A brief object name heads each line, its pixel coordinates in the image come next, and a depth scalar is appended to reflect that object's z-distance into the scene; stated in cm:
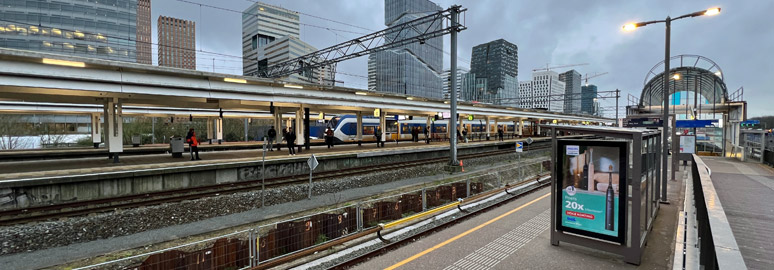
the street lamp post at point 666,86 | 1033
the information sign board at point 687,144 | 1717
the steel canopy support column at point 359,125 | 2978
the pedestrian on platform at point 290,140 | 1977
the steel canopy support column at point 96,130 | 2778
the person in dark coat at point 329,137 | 2468
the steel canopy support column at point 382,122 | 2912
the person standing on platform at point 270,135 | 2192
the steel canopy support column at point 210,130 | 3469
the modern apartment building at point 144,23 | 12369
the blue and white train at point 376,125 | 3559
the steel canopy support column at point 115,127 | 1530
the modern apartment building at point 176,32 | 15750
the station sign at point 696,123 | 2503
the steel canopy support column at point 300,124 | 2271
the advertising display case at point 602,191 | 606
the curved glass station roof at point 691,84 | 3170
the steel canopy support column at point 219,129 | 3397
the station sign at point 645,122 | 1756
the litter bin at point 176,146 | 1770
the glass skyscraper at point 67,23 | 4766
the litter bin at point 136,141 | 2823
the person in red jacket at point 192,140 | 1600
